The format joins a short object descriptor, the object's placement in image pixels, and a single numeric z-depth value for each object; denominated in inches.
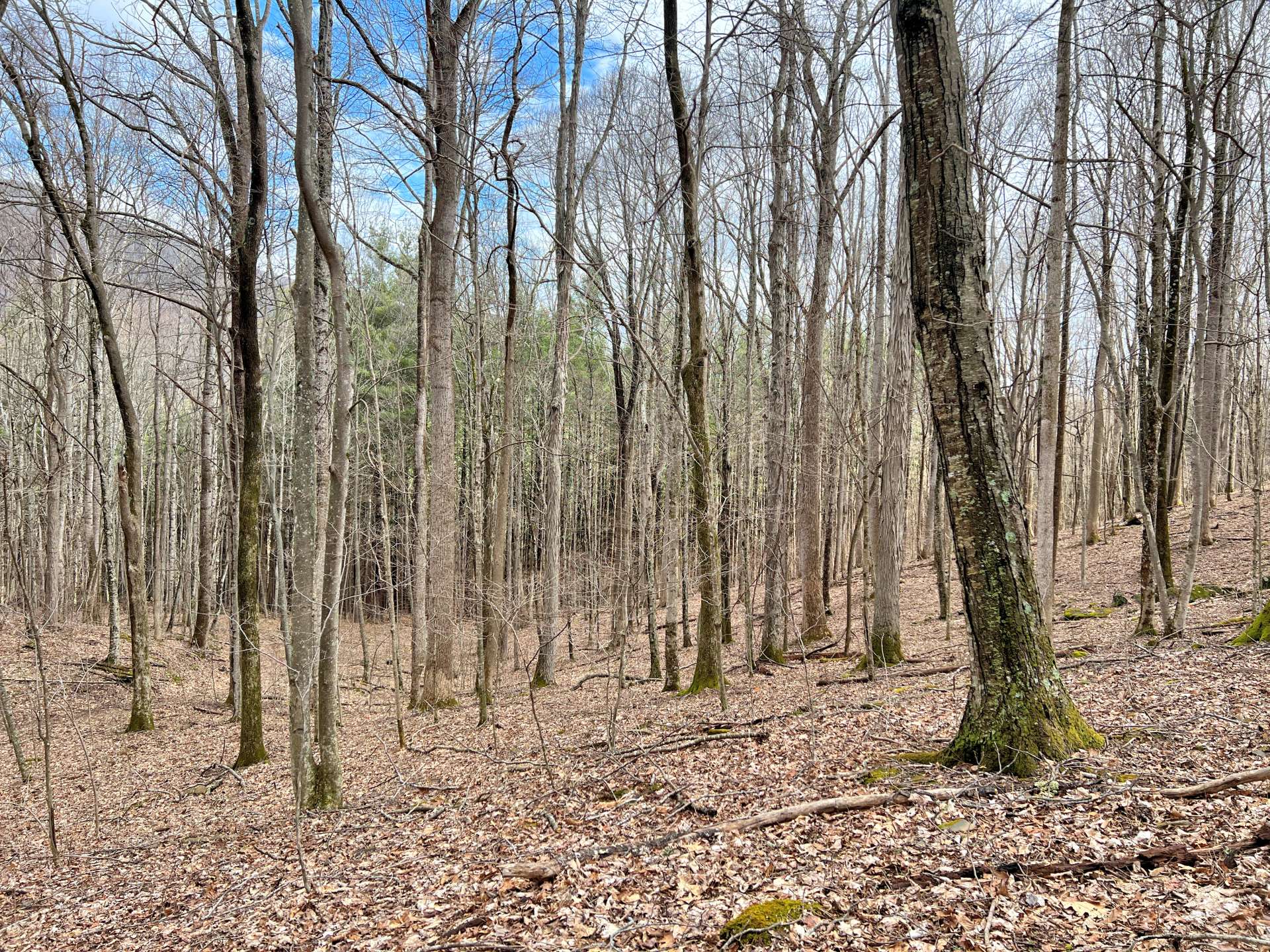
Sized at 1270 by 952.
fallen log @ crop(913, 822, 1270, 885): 108.7
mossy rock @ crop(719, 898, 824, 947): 109.4
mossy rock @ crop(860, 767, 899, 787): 165.0
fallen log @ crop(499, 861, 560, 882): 144.5
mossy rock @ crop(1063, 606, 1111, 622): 425.7
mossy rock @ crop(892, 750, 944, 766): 170.1
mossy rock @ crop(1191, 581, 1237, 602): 414.0
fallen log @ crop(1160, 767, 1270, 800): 129.3
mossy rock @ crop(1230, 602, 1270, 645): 261.9
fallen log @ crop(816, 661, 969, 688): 324.6
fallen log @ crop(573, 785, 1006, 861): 148.9
